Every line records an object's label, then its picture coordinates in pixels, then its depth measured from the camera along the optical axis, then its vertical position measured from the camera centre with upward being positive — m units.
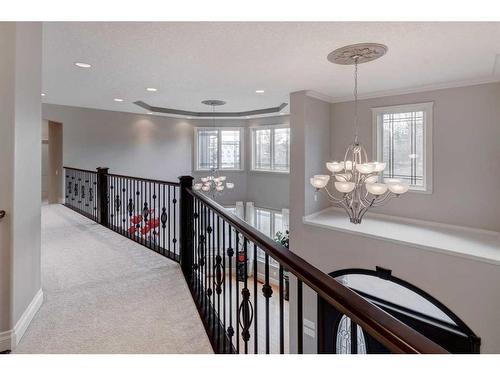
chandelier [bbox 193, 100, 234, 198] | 7.43 +0.10
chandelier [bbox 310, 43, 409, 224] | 3.50 +0.20
